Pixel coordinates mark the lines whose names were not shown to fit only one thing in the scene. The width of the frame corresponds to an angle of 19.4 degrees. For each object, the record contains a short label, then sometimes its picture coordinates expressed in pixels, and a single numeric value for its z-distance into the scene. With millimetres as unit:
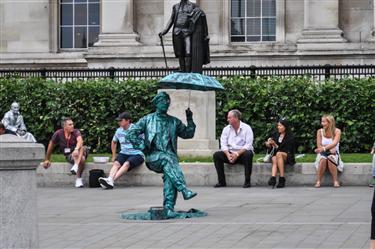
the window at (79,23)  36219
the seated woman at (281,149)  20641
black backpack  21656
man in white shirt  20836
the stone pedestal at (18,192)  8523
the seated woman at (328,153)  20531
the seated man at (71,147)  21766
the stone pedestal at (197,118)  22859
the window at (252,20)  34250
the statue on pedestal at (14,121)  25141
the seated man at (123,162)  21125
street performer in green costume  15562
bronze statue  23516
